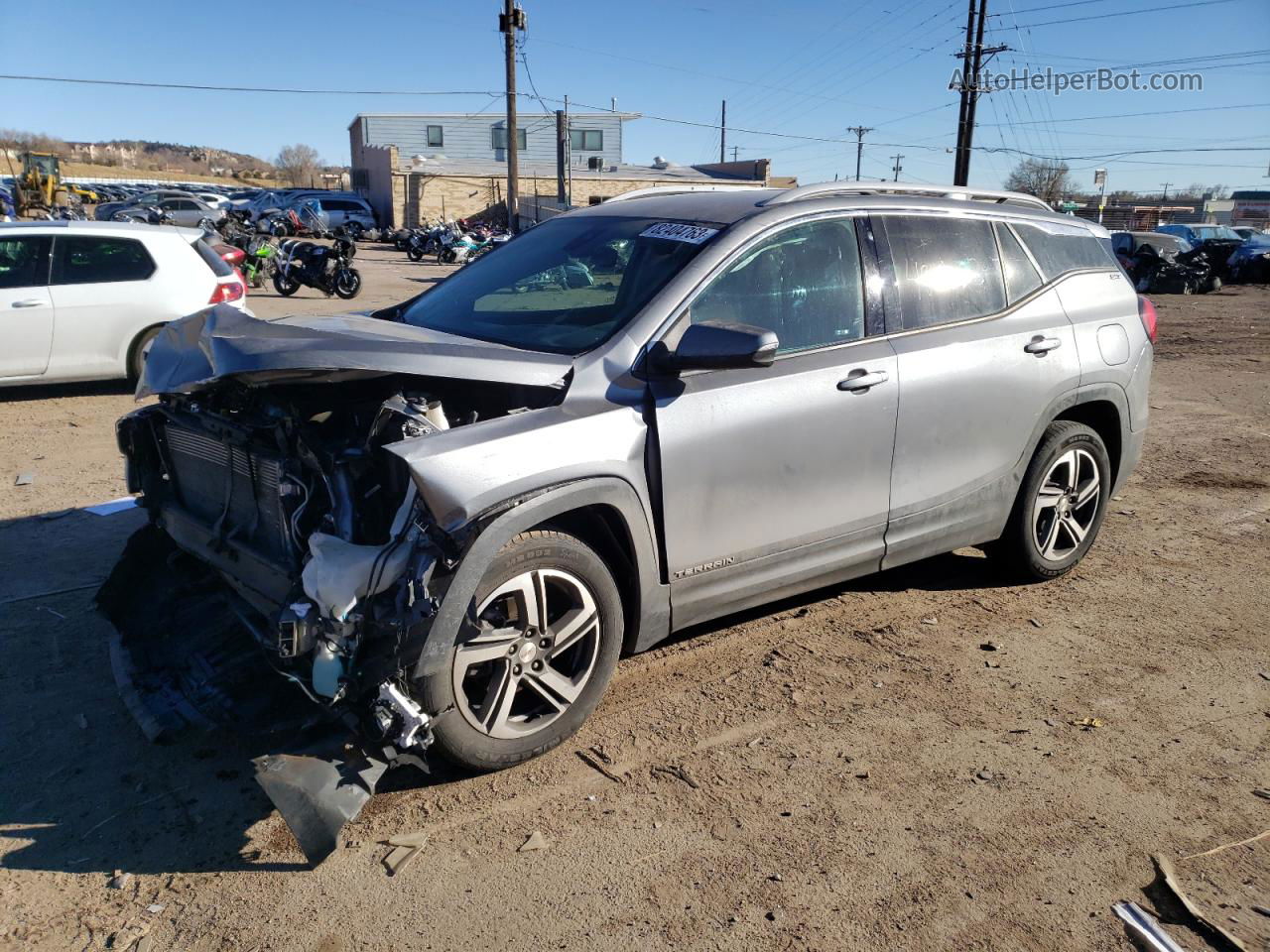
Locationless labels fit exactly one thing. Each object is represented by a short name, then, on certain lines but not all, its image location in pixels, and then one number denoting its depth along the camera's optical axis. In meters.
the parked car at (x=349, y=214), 43.03
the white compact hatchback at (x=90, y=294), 8.62
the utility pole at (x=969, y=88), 33.94
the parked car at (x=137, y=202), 34.22
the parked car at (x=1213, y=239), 29.08
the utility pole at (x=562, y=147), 37.03
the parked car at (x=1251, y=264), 29.20
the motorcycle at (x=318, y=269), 18.55
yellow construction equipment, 36.03
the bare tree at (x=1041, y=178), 69.56
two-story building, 47.28
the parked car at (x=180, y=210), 31.78
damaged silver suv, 3.05
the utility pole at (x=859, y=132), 60.94
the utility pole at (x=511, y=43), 29.38
